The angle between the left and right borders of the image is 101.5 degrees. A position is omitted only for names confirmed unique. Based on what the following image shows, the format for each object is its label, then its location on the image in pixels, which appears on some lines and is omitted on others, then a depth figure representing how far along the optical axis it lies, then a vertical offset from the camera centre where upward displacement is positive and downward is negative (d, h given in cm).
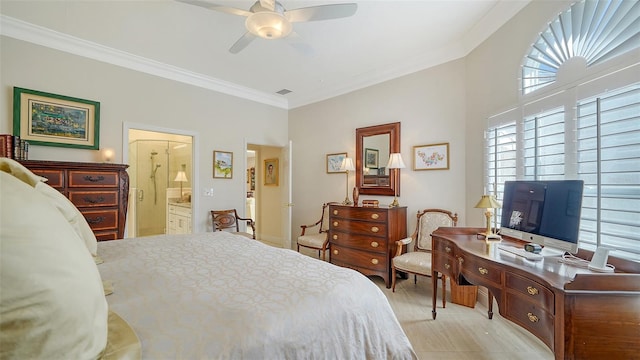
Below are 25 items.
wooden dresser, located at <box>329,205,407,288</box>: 328 -74
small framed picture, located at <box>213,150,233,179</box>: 424 +24
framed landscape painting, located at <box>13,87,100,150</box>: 275 +66
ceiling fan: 192 +126
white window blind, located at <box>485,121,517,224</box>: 240 +23
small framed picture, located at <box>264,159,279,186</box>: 549 +16
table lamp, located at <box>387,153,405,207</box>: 348 +23
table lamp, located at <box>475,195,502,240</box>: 213 -19
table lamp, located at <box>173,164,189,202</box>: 563 +6
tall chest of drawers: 253 -11
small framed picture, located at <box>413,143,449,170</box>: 329 +31
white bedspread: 85 -49
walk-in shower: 546 +7
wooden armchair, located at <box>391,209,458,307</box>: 284 -80
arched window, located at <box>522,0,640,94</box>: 151 +97
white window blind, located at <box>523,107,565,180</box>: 188 +28
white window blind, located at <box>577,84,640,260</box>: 138 +8
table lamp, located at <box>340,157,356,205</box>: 401 +22
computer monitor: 148 -20
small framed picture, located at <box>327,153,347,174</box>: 438 +31
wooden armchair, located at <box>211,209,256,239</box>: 412 -66
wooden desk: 112 -58
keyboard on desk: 158 -47
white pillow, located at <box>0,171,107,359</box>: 56 -25
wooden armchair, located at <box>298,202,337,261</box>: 391 -91
